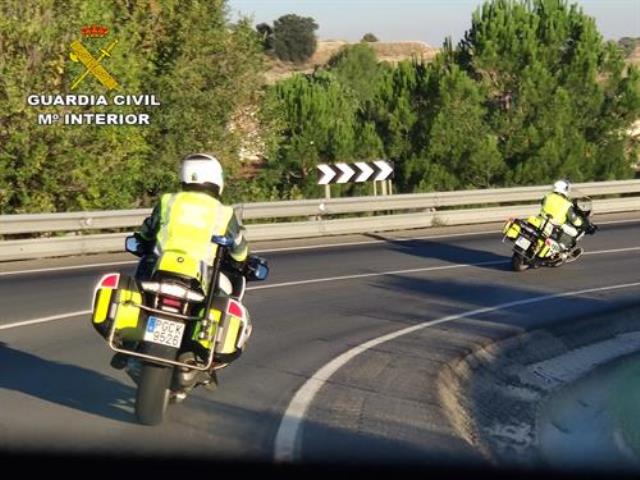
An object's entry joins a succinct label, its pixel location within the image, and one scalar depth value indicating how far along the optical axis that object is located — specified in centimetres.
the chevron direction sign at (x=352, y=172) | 2519
